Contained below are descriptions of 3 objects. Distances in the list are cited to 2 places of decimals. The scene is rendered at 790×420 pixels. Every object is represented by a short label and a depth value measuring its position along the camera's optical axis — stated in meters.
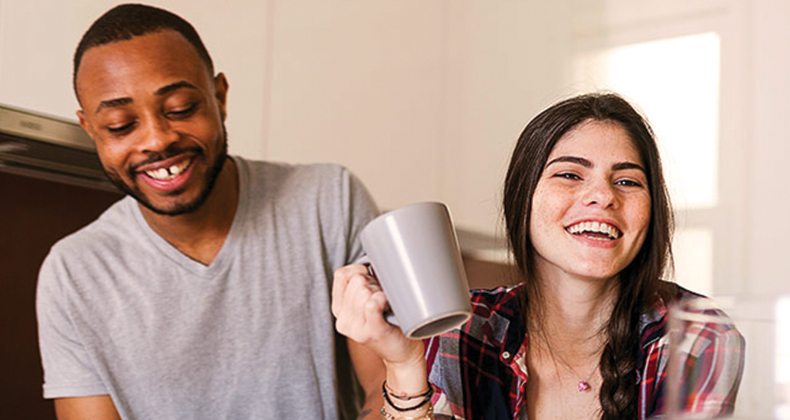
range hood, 1.41
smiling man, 1.28
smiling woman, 1.06
